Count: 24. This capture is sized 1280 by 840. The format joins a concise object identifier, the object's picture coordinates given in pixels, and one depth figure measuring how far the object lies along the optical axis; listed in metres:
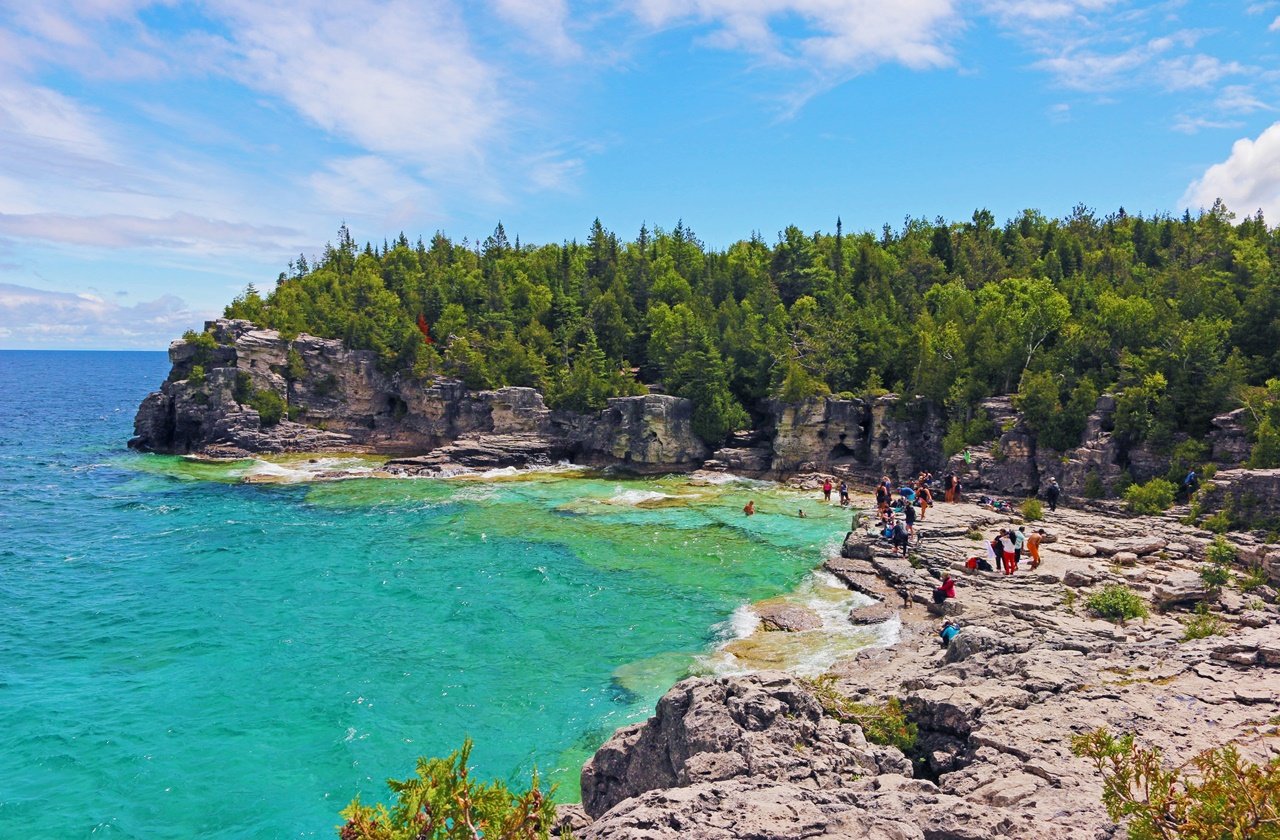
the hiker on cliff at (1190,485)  37.00
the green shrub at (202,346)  72.88
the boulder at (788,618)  27.97
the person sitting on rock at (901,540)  34.41
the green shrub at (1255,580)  25.69
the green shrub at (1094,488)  41.88
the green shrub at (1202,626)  19.70
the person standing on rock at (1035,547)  29.91
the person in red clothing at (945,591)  28.06
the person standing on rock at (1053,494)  41.00
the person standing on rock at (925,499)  38.61
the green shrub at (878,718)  14.45
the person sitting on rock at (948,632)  22.56
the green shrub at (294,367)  75.44
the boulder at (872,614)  28.05
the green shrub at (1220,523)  32.28
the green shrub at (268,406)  72.25
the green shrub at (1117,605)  23.56
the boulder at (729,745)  12.60
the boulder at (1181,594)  24.69
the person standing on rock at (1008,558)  29.48
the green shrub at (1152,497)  37.44
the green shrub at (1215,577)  24.91
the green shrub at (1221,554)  28.11
